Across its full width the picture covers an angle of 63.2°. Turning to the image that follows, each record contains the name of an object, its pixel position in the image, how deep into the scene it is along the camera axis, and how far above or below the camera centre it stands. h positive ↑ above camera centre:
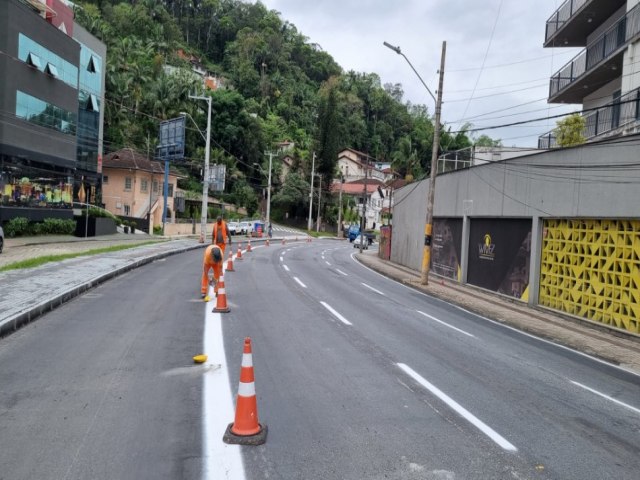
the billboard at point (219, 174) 45.71 +4.12
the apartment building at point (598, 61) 16.47 +6.44
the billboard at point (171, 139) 43.22 +6.66
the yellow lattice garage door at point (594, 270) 12.09 -0.85
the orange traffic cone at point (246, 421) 4.51 -1.77
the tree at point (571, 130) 17.42 +3.63
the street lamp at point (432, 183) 20.19 +1.84
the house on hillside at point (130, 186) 49.12 +2.91
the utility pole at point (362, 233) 42.73 -0.59
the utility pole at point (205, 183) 36.19 +2.58
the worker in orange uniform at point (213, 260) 11.70 -0.91
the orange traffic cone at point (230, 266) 19.45 -1.73
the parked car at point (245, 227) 56.23 -0.62
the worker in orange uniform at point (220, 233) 13.71 -0.34
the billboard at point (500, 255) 17.00 -0.78
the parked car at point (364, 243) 50.75 -1.64
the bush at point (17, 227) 27.88 -0.87
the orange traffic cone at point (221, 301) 10.55 -1.65
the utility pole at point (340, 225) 71.93 +0.09
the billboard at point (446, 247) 22.81 -0.77
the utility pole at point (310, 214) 69.19 +1.35
